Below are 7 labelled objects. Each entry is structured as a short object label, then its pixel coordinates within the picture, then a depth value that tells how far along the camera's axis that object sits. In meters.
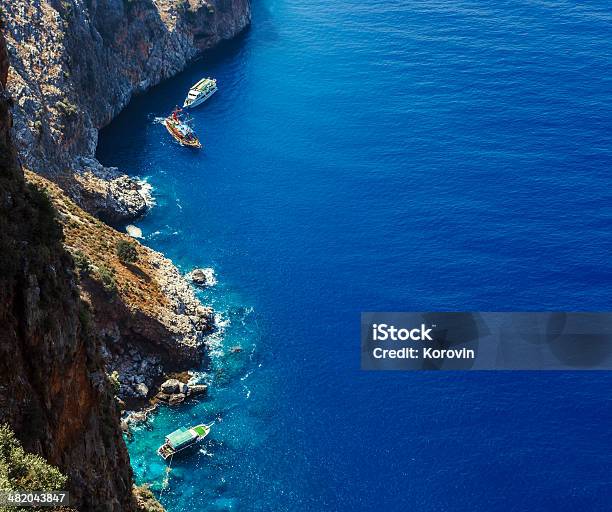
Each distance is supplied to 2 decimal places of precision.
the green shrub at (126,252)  108.75
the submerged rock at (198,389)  100.31
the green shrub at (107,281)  99.50
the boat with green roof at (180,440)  92.31
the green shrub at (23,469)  44.56
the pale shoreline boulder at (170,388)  99.81
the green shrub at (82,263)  96.94
